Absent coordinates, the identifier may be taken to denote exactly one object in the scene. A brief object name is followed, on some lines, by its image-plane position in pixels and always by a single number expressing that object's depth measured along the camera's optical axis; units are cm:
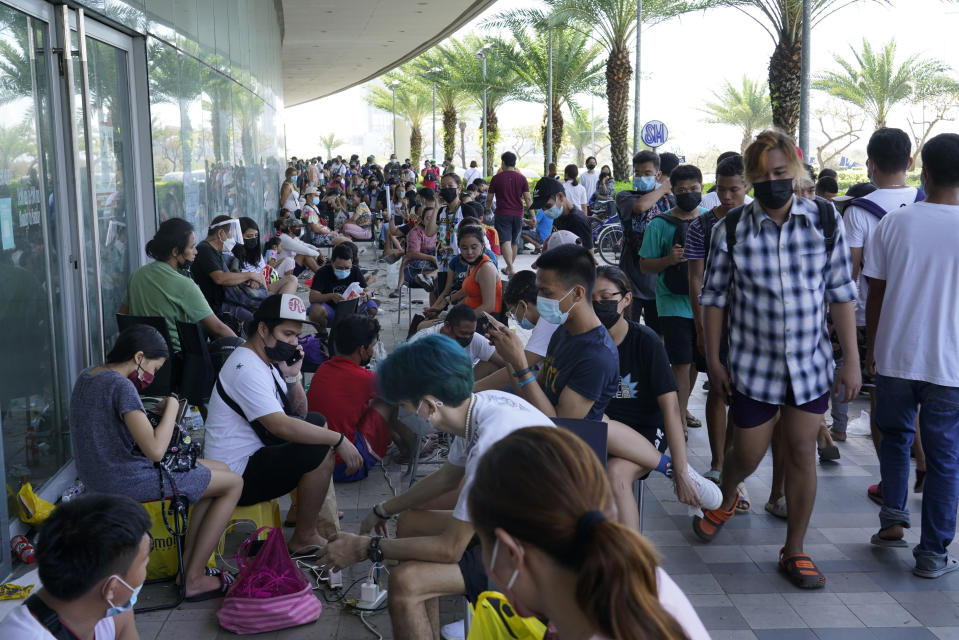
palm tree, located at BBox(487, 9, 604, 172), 3122
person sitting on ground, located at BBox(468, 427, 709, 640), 146
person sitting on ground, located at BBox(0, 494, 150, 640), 233
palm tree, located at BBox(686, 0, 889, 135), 1667
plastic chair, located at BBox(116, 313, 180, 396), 543
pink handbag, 359
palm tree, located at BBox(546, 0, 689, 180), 2419
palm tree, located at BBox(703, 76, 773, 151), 4631
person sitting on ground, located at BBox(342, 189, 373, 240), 1831
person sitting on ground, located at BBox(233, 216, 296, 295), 820
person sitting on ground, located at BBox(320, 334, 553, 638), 276
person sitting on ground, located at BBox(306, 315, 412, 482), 515
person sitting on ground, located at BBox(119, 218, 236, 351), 562
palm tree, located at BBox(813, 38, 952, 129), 3481
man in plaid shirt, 386
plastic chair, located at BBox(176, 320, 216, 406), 546
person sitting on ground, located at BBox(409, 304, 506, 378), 571
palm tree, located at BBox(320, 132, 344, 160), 9525
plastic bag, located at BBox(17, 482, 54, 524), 436
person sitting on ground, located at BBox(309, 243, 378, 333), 789
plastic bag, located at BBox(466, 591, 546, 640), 229
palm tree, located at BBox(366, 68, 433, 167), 5181
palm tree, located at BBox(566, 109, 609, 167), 6675
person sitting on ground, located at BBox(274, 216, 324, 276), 1011
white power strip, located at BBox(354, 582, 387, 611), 377
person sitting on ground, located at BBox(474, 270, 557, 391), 462
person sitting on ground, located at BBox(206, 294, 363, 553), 411
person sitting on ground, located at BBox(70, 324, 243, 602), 363
